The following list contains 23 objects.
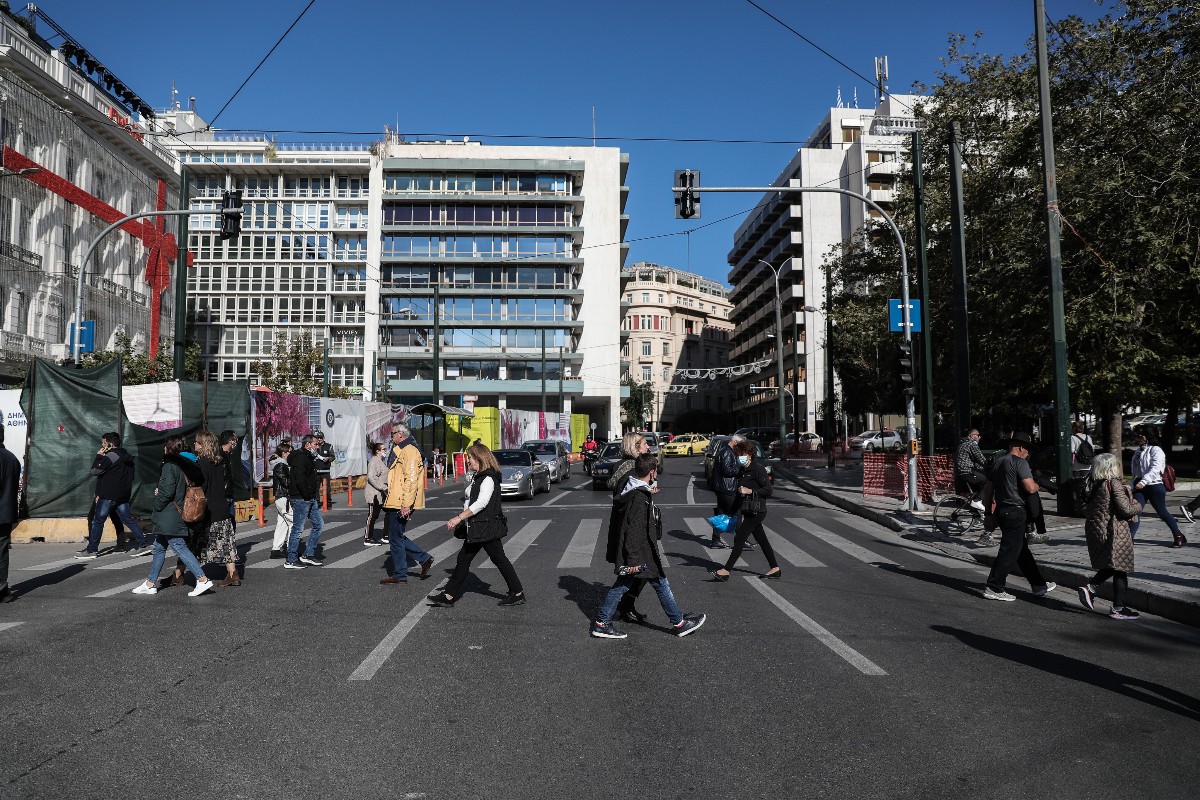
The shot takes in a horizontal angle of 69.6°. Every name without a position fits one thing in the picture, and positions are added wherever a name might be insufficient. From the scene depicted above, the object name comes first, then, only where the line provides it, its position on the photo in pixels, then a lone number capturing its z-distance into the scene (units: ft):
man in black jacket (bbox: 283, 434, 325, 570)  35.76
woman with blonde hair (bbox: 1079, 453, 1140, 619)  25.98
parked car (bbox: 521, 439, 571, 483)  96.78
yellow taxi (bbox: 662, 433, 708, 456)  187.93
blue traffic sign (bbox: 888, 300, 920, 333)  60.54
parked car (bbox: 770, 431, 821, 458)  182.28
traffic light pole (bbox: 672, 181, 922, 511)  52.70
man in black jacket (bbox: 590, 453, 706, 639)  22.81
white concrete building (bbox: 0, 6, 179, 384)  123.95
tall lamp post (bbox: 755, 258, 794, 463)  139.13
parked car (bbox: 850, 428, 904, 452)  143.20
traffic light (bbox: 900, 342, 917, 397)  57.36
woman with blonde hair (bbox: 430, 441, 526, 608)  26.53
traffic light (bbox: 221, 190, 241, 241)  55.42
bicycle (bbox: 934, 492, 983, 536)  46.68
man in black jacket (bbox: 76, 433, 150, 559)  41.14
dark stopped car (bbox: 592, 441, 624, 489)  86.48
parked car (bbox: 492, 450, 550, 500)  75.51
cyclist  48.65
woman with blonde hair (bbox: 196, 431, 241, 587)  30.32
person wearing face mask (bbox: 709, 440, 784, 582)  32.71
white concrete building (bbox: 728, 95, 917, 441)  217.77
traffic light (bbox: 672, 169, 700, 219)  52.44
